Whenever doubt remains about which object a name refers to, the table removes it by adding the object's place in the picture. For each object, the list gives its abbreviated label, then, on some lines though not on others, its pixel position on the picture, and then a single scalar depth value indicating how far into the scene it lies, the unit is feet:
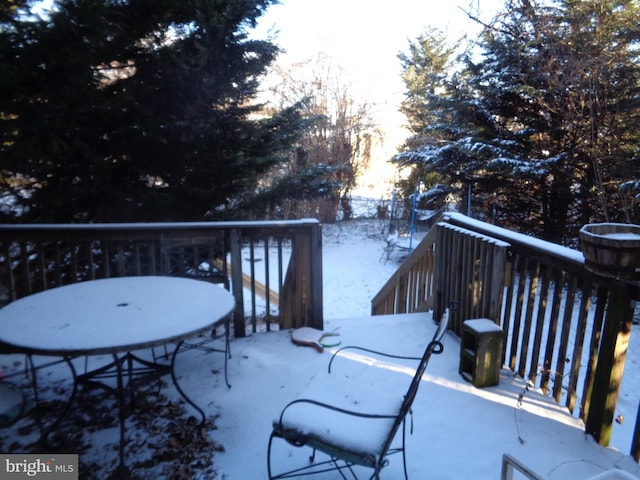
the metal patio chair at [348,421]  4.58
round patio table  5.12
